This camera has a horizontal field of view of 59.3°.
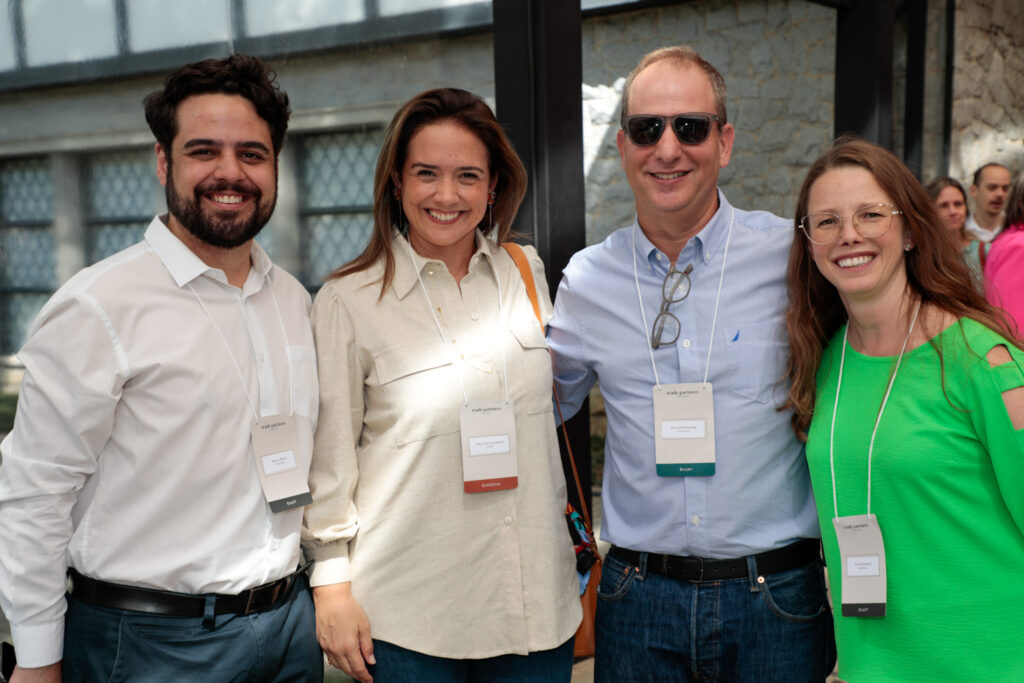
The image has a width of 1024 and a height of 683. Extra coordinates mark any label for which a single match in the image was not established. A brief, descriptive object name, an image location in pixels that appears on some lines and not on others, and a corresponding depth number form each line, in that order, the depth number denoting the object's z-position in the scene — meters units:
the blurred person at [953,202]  5.75
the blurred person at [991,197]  6.09
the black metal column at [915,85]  6.61
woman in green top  1.73
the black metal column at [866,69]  5.50
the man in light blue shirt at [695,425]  2.03
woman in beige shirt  1.95
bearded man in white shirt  1.66
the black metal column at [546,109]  2.83
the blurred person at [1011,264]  3.28
